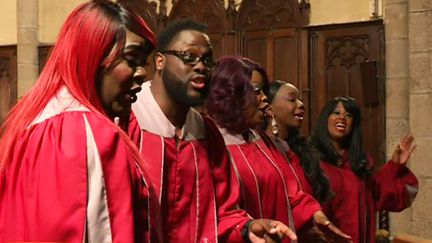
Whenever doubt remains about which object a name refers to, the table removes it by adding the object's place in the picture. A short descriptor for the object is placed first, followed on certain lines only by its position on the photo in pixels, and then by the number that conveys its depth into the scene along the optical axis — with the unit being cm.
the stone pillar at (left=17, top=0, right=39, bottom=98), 884
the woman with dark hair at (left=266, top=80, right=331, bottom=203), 389
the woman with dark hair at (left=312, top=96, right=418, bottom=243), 443
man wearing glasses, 263
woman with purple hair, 337
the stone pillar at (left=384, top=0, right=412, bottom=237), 693
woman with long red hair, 177
